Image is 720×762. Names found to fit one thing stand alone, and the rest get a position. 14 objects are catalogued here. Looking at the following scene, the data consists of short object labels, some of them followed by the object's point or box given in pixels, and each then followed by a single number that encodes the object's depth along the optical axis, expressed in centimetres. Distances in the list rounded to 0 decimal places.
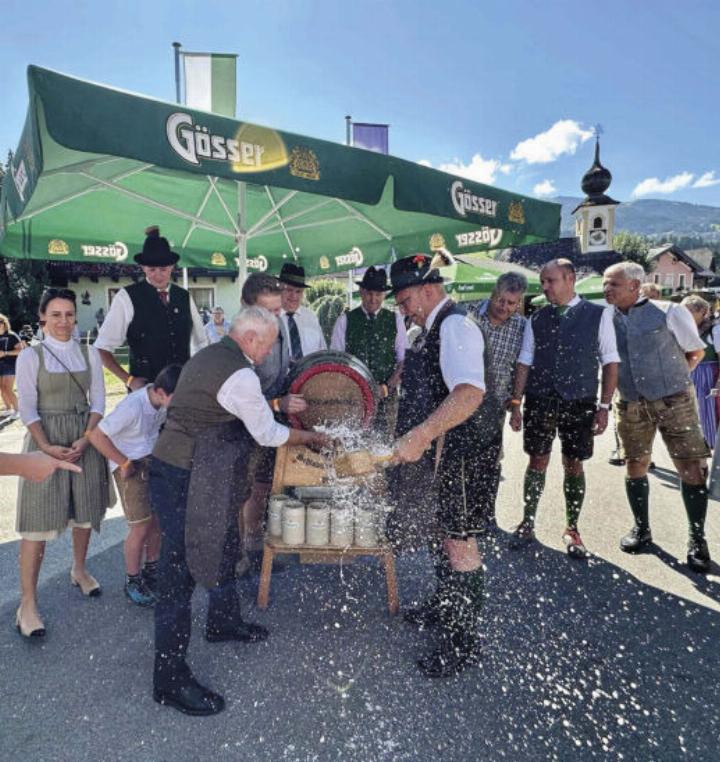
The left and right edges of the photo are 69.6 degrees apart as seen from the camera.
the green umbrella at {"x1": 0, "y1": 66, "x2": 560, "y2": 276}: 185
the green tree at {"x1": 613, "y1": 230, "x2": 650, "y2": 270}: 5181
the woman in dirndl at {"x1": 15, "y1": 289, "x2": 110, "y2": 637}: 250
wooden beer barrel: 235
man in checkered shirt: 359
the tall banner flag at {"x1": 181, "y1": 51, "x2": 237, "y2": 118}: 390
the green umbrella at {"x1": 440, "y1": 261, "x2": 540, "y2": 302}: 1195
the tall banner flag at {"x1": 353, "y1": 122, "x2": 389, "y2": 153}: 892
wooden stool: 263
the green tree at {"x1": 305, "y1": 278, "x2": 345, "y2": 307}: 2055
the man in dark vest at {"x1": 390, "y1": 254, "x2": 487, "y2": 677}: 211
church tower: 4475
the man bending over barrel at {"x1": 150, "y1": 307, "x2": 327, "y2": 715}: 199
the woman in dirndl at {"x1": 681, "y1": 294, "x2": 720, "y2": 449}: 520
